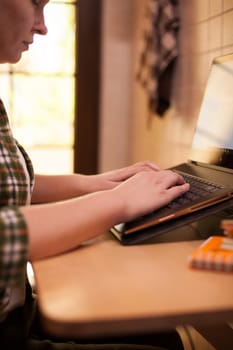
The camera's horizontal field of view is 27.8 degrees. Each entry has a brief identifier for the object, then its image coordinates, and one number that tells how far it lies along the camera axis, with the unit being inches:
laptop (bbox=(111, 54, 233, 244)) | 28.2
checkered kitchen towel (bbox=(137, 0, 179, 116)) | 70.9
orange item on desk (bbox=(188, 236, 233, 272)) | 22.9
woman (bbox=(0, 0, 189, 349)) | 21.7
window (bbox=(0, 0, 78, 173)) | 104.7
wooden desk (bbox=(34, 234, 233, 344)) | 18.0
